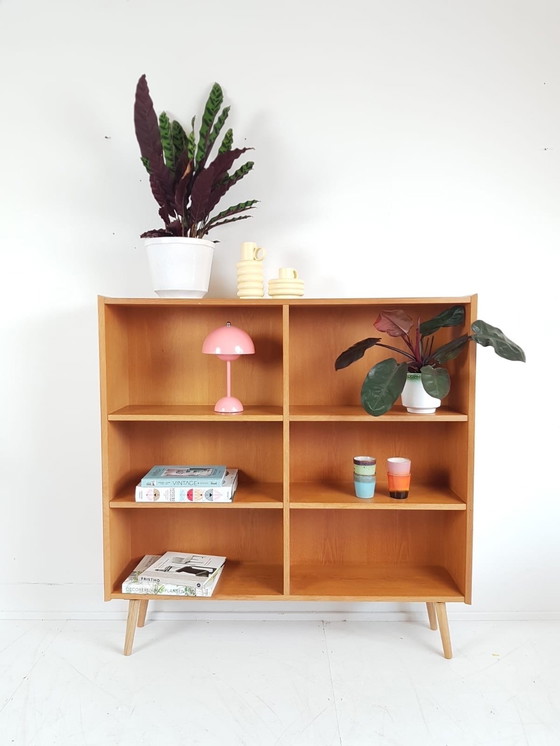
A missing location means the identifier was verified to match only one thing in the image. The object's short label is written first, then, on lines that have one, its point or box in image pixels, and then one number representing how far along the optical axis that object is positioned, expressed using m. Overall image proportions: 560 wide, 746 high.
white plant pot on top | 1.92
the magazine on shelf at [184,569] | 2.00
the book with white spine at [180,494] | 1.99
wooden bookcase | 2.16
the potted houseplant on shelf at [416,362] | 1.81
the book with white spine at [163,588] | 1.98
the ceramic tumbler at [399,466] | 2.01
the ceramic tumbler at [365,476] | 2.02
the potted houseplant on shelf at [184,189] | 1.89
